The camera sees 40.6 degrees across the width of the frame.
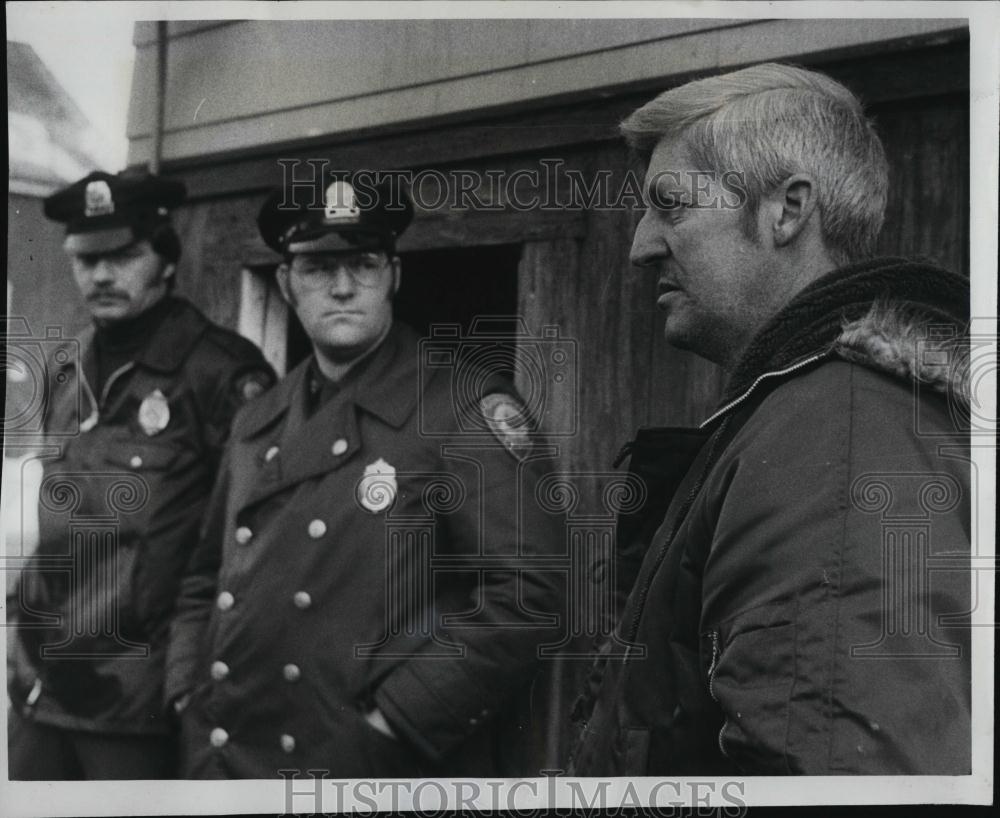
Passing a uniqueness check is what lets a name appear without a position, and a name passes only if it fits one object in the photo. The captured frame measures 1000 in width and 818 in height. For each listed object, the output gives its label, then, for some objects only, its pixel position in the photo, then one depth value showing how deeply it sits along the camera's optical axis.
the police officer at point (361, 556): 2.41
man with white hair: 1.96
